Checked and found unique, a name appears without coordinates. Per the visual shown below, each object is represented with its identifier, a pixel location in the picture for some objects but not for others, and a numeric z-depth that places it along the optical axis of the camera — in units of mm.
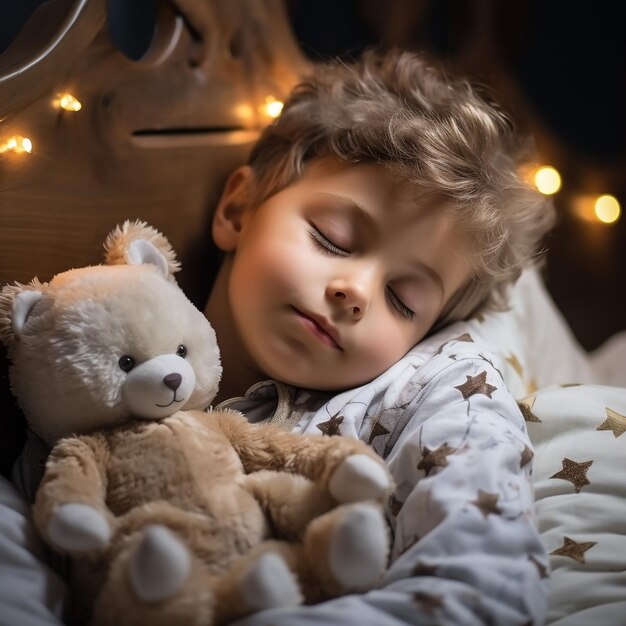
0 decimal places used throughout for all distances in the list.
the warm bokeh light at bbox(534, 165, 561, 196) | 1755
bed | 878
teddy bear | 664
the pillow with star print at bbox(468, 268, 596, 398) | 1377
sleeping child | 813
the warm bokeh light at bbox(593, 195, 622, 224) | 1924
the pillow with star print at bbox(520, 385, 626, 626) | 862
